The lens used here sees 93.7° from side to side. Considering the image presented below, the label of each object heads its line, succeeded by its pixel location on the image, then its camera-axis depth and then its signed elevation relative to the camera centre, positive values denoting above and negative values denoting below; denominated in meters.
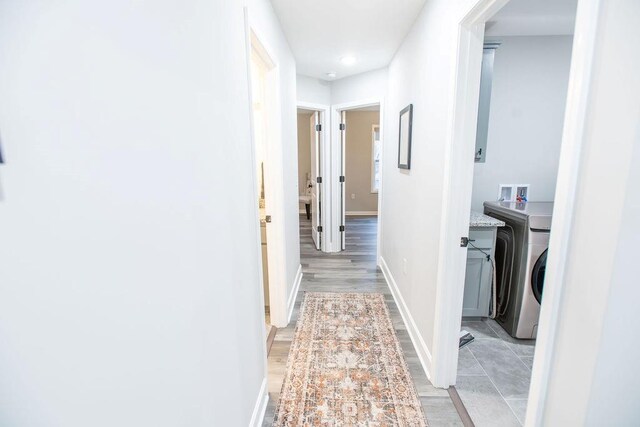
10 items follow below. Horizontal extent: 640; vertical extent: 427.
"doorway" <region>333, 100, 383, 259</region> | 6.85 -0.15
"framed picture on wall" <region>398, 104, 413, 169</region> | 2.44 +0.21
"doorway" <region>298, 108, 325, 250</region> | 4.24 -0.42
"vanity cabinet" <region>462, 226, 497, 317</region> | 2.38 -0.90
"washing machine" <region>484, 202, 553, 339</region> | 2.13 -0.76
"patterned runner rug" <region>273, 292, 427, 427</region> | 1.66 -1.38
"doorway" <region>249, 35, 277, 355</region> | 2.15 -0.16
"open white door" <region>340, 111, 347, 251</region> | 4.23 -0.23
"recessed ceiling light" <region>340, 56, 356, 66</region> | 3.17 +1.10
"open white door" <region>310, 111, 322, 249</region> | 4.29 -0.22
